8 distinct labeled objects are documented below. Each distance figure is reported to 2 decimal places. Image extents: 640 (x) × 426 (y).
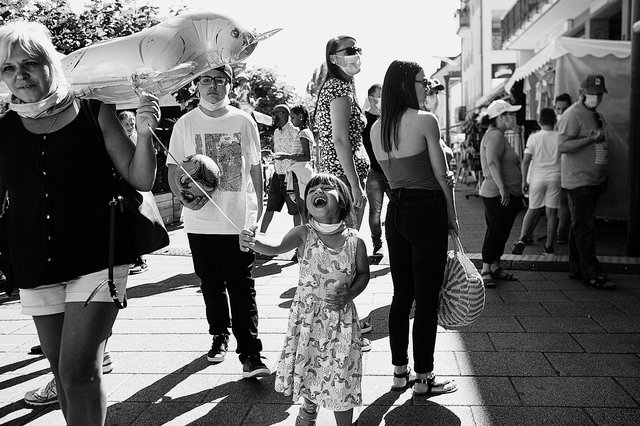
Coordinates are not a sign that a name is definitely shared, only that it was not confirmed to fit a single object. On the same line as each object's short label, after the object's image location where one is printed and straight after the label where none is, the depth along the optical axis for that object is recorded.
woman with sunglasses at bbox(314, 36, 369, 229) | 4.38
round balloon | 3.08
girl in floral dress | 3.06
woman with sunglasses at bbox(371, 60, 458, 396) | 3.59
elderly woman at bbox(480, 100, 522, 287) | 6.18
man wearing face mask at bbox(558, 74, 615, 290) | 6.23
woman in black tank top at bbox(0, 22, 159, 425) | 2.50
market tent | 9.29
